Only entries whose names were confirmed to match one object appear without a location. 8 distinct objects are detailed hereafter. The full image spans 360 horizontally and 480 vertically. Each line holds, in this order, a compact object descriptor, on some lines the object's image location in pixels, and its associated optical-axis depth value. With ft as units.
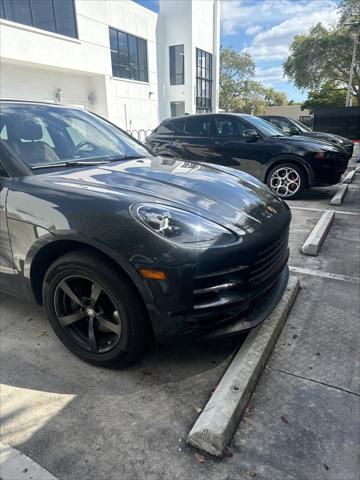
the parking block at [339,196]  21.26
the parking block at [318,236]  13.53
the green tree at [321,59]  102.94
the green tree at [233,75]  166.81
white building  54.08
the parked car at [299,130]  31.60
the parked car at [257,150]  21.70
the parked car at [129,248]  6.41
